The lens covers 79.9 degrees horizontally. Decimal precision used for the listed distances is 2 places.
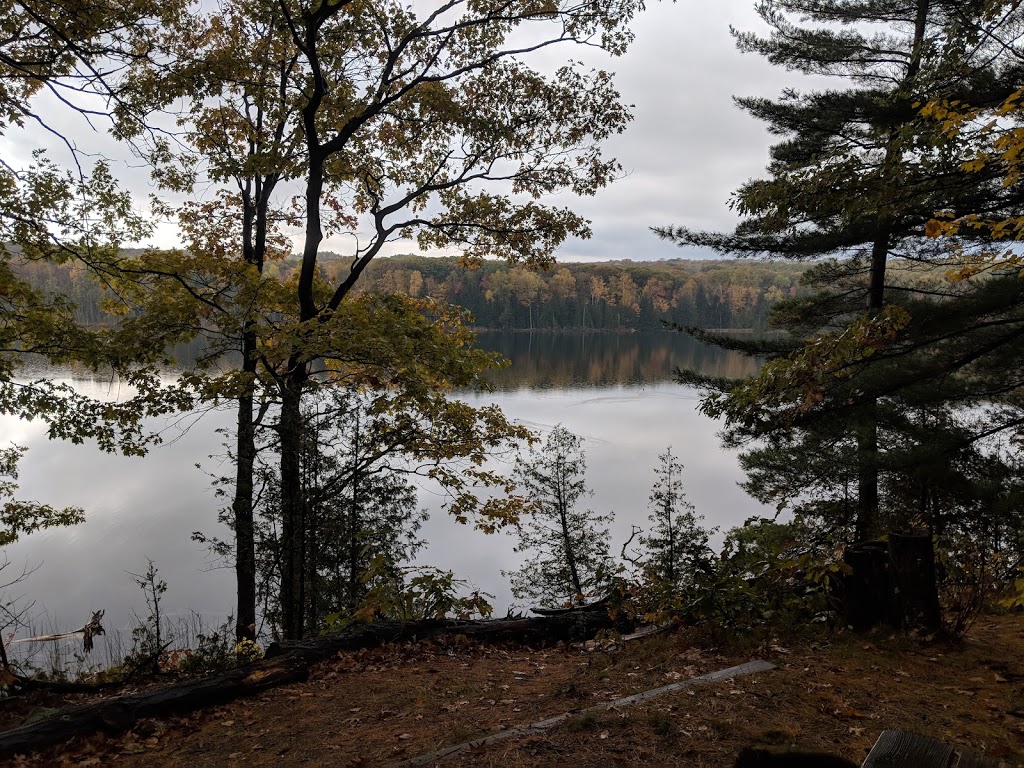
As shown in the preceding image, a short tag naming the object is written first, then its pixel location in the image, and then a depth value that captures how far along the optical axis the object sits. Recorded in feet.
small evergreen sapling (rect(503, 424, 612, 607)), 49.32
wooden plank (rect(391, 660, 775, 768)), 10.44
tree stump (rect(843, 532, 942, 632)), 14.90
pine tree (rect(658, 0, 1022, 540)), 15.56
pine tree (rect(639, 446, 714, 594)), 18.06
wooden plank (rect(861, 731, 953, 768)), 5.84
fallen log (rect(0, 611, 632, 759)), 13.28
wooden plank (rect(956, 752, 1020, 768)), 5.69
